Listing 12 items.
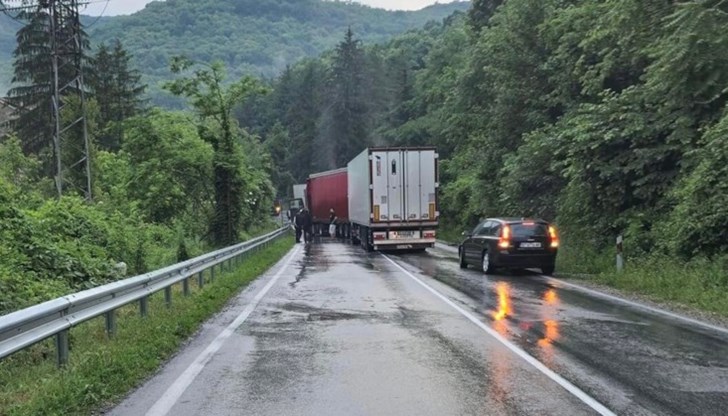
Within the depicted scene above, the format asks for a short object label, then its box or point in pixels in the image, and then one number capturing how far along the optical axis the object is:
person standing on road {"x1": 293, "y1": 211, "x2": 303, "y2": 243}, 34.50
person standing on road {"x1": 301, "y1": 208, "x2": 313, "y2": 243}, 34.37
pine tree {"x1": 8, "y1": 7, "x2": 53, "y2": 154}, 50.59
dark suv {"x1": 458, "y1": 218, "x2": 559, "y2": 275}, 17.34
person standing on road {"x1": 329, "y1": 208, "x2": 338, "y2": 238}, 39.51
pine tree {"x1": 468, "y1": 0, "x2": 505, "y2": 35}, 50.72
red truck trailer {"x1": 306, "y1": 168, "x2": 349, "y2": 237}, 36.94
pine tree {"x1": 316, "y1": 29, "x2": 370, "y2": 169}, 81.75
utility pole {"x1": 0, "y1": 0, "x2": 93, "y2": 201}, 25.25
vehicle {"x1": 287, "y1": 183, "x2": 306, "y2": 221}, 57.72
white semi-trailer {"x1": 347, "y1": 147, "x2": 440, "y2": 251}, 26.02
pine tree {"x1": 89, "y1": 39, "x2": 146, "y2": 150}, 63.62
